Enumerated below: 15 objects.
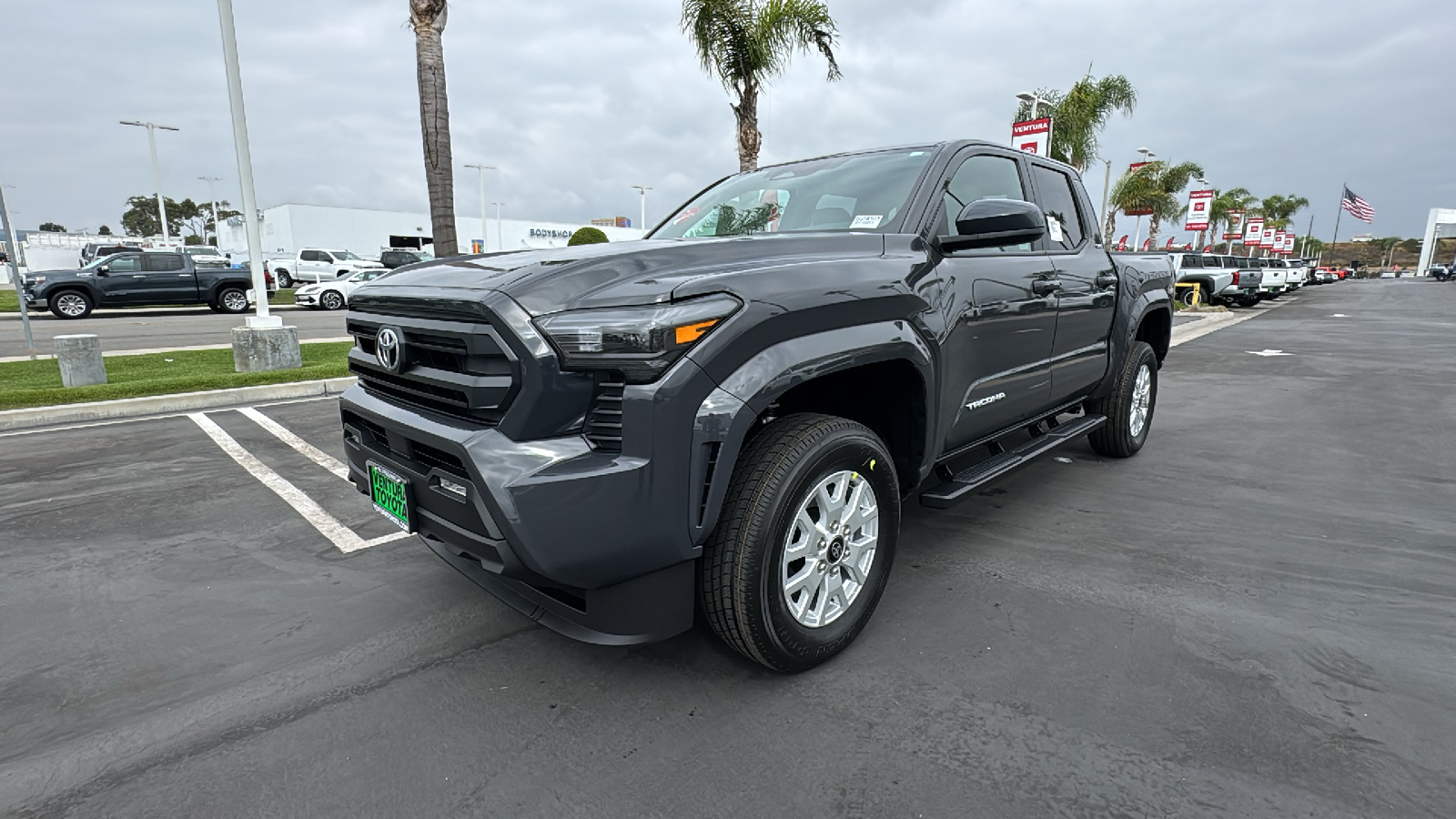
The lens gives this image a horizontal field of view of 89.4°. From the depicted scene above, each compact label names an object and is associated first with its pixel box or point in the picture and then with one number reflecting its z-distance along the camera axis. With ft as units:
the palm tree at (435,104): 28.32
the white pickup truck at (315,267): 97.96
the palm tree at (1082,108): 65.21
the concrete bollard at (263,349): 26.84
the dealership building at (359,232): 156.56
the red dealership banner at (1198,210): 79.97
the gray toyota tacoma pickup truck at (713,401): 6.48
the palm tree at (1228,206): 168.86
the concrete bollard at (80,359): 23.84
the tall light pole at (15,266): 28.98
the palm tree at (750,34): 37.45
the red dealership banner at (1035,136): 35.35
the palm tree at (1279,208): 223.51
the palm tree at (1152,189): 91.04
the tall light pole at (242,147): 27.27
